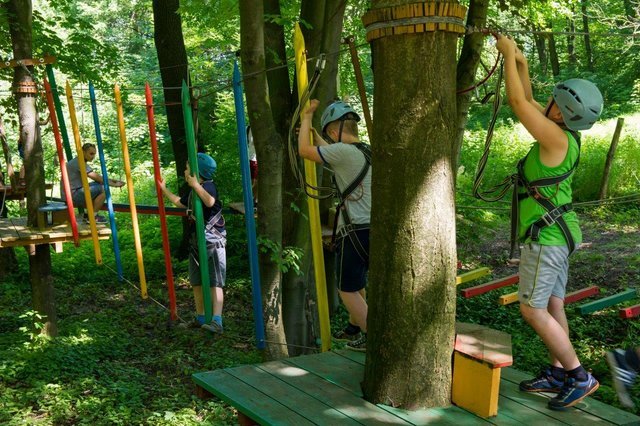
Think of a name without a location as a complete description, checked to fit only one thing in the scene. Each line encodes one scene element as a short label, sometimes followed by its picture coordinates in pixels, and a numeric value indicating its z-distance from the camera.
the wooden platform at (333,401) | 3.06
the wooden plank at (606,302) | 6.24
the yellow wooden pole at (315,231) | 4.21
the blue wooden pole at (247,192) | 4.55
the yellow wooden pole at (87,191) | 7.05
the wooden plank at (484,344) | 3.10
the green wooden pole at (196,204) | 5.19
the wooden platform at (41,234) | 6.82
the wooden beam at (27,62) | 7.06
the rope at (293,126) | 4.15
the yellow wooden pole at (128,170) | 6.32
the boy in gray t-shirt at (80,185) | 8.77
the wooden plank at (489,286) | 6.76
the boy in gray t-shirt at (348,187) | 3.99
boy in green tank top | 3.23
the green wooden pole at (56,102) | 7.16
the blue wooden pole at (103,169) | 6.92
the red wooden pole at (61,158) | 6.94
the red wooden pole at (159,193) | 5.64
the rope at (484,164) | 3.61
